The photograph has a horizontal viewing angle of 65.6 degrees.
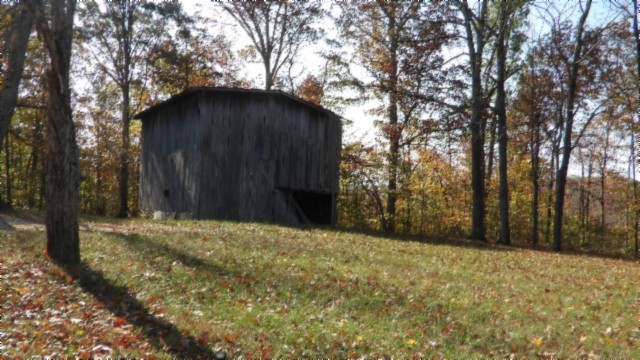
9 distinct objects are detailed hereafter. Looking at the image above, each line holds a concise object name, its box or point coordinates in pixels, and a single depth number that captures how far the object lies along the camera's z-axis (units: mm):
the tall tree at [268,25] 34000
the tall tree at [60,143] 9242
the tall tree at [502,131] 23984
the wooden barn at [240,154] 22734
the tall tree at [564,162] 22344
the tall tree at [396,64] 24891
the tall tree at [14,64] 17812
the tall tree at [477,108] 24078
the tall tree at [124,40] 30016
